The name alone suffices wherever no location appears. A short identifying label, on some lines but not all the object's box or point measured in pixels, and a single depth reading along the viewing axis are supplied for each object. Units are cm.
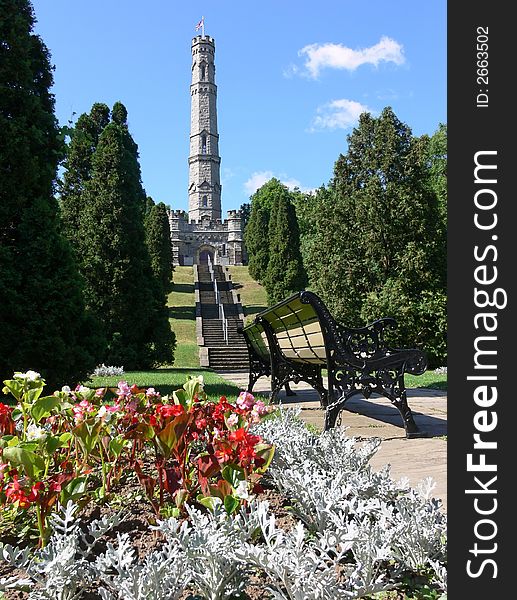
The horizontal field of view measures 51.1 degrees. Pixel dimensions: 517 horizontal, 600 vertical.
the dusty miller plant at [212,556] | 172
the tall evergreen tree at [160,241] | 2956
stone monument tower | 5662
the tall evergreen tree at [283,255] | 2870
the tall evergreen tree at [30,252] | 759
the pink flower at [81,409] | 293
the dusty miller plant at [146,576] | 159
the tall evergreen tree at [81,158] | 2070
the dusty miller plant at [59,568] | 169
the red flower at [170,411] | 271
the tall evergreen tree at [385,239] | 1377
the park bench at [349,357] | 432
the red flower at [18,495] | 216
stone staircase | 1841
